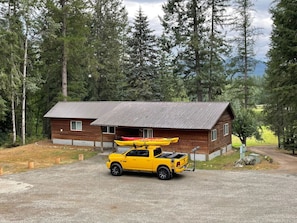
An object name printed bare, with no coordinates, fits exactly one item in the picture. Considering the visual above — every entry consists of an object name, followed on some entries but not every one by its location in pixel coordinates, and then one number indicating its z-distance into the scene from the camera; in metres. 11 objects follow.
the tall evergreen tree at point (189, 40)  36.50
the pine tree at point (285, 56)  23.27
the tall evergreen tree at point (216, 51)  36.66
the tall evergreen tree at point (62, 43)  32.88
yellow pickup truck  17.52
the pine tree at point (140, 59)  41.38
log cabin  23.47
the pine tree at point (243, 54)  36.97
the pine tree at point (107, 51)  43.00
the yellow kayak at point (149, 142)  18.47
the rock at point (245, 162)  20.94
